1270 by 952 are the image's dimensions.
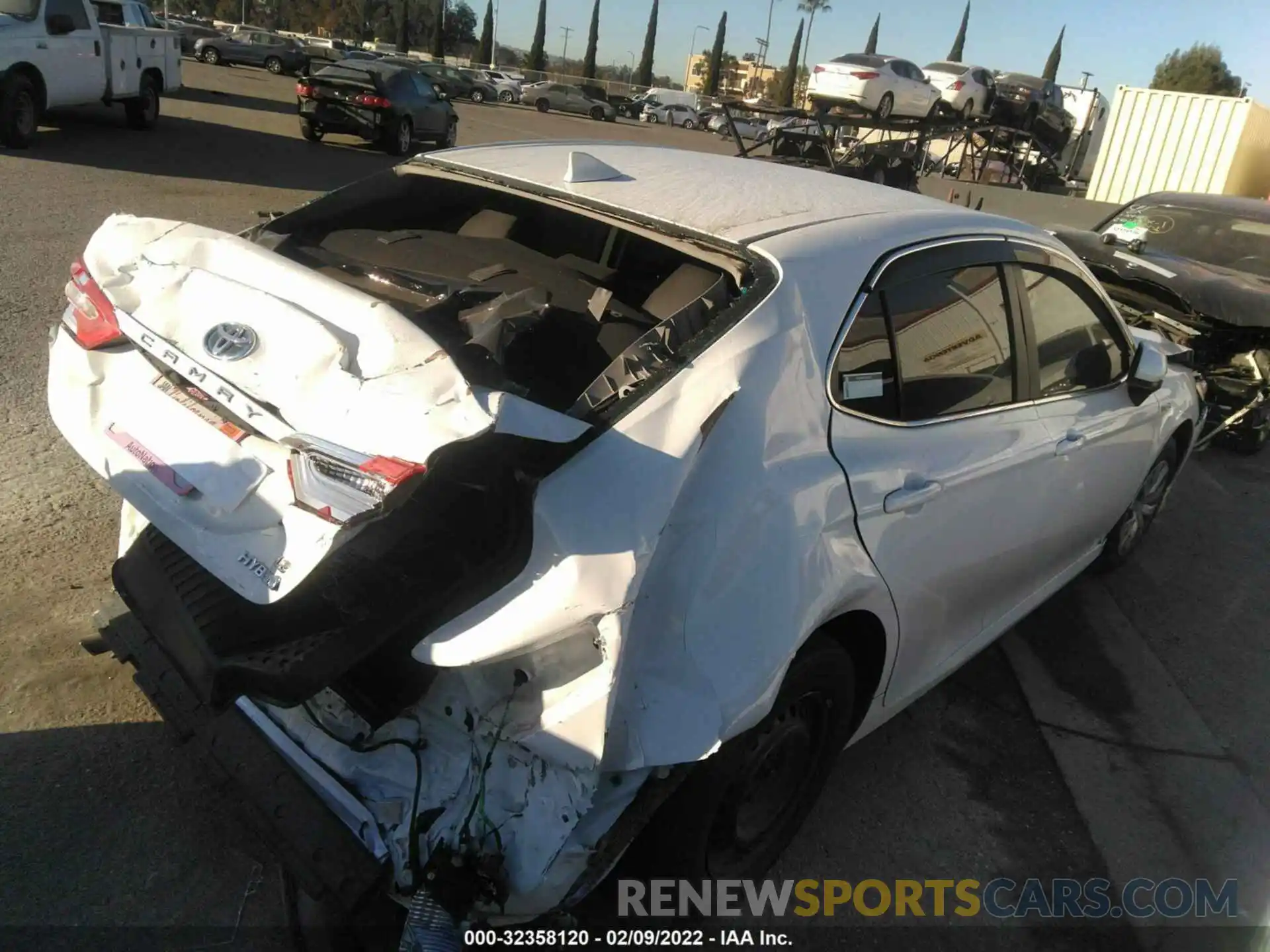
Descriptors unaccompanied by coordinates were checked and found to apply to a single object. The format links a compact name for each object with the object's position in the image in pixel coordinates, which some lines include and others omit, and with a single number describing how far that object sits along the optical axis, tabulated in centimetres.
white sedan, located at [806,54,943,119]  1970
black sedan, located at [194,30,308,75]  3872
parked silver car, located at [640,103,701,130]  4975
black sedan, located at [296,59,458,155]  1777
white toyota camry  197
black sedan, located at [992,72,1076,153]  2344
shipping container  1564
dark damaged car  684
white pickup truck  1168
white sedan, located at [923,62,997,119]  2277
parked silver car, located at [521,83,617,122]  4691
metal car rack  1509
